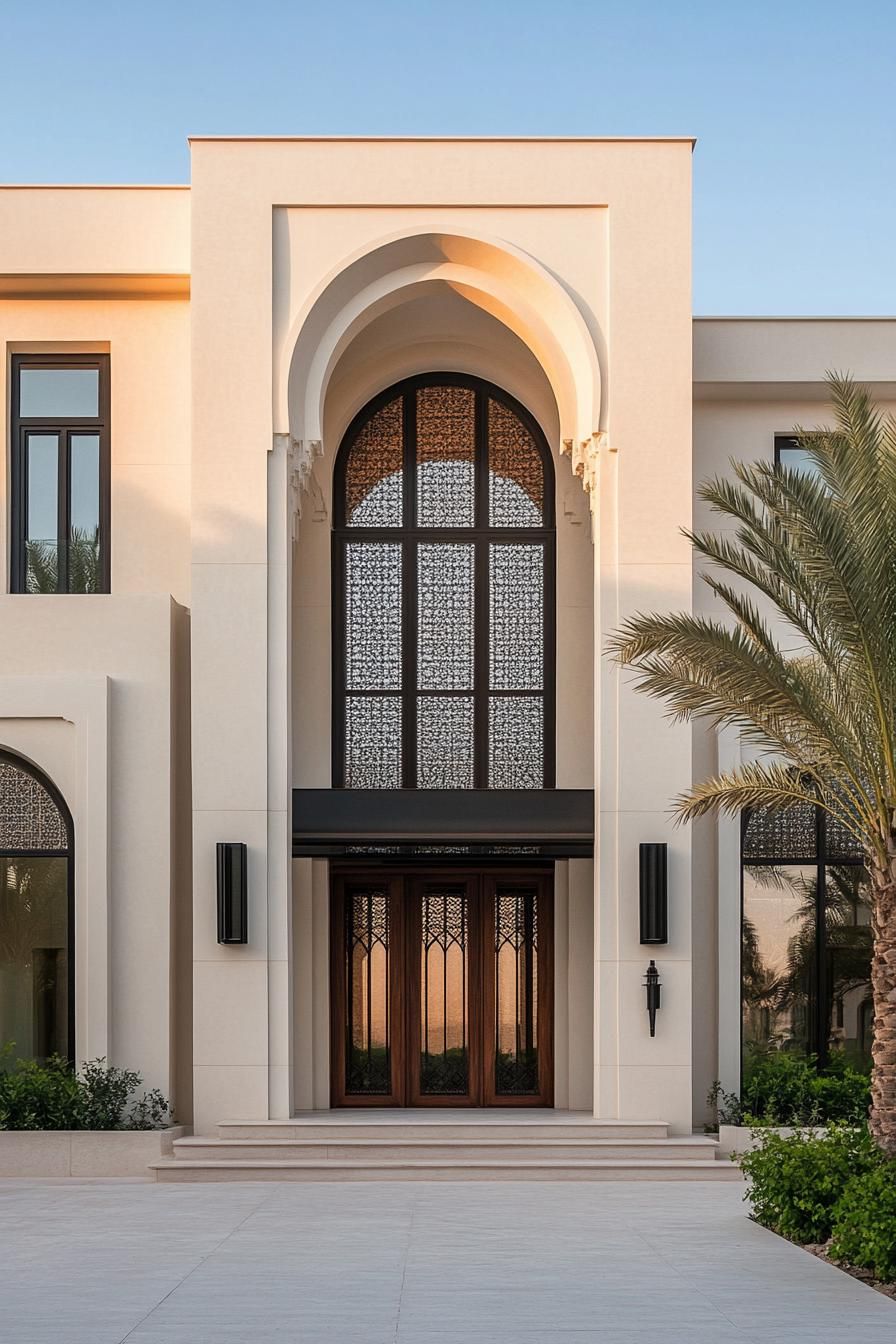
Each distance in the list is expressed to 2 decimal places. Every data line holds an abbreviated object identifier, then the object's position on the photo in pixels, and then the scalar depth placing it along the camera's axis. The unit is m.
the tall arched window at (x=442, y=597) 15.94
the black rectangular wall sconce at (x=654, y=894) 14.02
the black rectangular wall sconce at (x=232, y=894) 13.87
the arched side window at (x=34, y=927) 14.24
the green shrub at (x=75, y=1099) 13.51
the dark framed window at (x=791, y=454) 16.17
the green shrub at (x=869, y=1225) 8.95
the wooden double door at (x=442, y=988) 15.62
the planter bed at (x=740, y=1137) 13.55
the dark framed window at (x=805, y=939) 14.82
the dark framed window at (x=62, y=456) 15.59
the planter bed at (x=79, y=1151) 13.33
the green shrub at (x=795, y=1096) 13.92
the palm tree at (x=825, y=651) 10.09
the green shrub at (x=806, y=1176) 9.93
